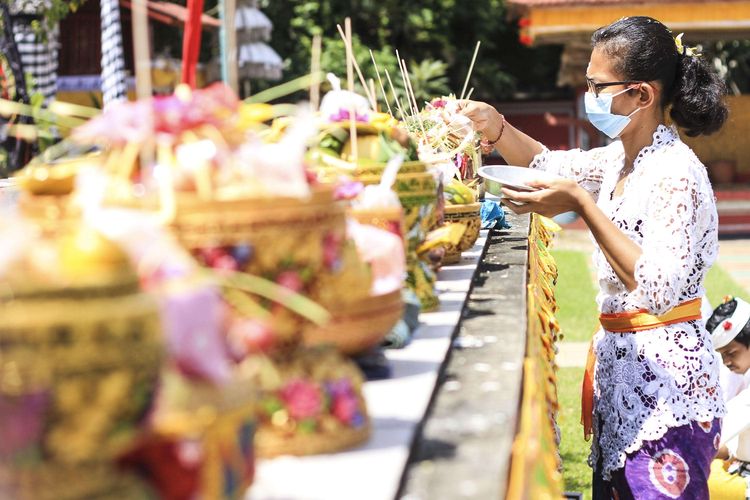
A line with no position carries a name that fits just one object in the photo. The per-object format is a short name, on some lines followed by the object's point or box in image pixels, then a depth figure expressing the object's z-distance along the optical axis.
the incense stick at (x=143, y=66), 1.57
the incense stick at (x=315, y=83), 1.94
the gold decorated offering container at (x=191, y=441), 1.28
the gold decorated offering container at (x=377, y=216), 2.19
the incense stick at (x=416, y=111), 2.80
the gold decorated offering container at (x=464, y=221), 2.75
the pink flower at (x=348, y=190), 2.07
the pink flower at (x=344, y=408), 1.74
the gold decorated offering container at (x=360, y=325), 1.99
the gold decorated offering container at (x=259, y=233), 1.61
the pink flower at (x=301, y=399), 1.73
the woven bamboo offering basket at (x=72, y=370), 1.19
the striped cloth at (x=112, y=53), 6.20
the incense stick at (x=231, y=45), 1.87
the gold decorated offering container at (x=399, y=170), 2.25
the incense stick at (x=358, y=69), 2.29
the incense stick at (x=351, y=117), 2.24
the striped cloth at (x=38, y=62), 10.20
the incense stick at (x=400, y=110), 2.83
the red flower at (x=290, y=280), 1.69
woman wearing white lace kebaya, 2.72
